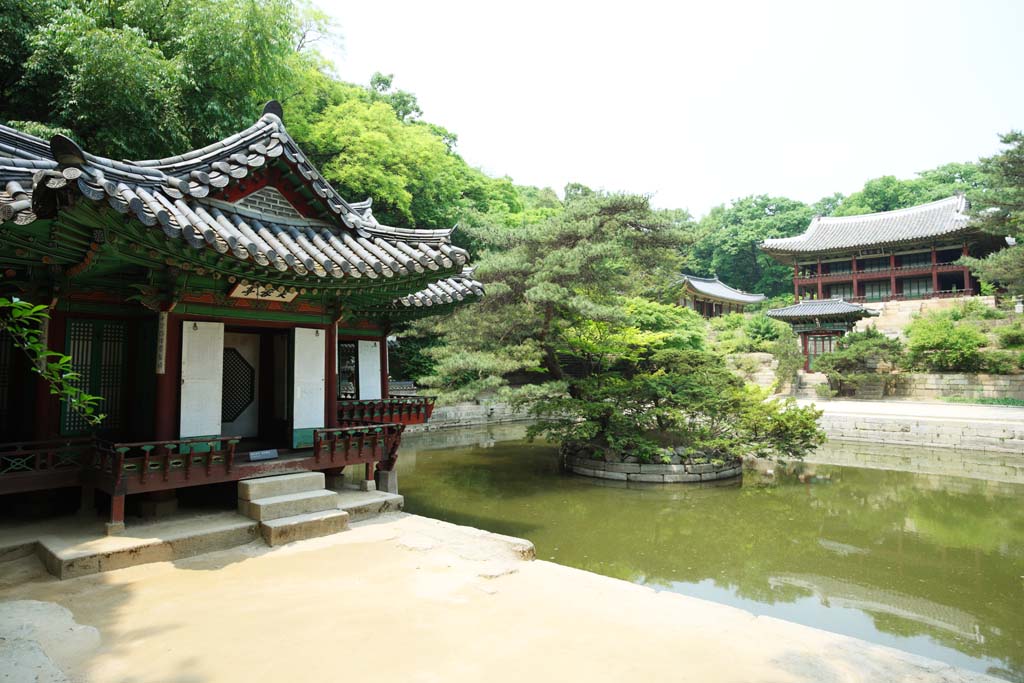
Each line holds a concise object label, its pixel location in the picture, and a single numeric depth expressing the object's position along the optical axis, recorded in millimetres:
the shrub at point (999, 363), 21906
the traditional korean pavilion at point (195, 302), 4891
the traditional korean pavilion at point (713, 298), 41406
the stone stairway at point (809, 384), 25519
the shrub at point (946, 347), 22766
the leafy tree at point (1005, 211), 20375
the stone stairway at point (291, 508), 5414
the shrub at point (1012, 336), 22391
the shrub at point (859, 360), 24453
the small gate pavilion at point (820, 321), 27734
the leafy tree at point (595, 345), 11977
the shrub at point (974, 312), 26109
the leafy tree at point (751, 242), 52375
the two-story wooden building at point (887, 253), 32594
